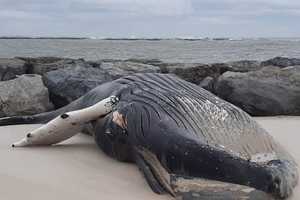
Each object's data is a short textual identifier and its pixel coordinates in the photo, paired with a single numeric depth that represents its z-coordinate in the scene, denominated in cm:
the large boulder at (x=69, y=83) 892
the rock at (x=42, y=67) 1362
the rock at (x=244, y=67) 1331
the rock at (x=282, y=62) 1703
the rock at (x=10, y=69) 1321
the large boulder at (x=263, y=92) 888
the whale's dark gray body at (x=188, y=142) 405
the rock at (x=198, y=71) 1183
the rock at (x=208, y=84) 1002
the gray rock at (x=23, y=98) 845
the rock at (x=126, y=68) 1142
